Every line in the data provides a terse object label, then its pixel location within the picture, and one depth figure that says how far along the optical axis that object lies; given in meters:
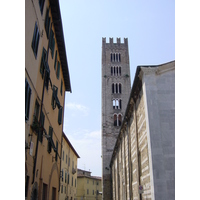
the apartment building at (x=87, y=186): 48.66
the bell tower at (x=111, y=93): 36.09
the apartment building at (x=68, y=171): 26.50
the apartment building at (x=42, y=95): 7.64
